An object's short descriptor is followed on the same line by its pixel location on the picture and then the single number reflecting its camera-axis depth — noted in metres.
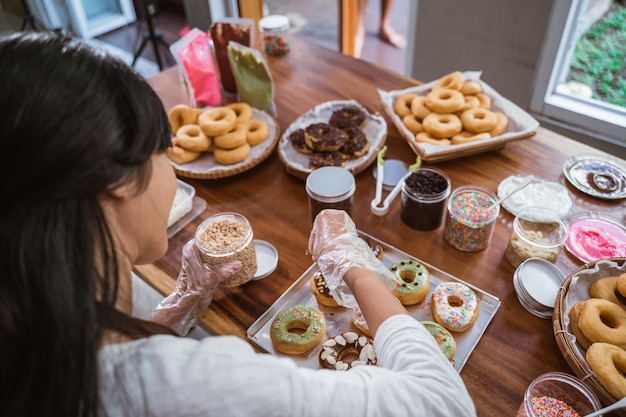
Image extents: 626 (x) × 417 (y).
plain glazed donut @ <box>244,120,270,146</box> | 1.56
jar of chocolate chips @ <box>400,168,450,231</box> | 1.22
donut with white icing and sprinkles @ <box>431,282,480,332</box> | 1.03
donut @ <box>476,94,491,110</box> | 1.59
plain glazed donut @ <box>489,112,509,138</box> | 1.50
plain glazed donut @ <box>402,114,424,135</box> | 1.55
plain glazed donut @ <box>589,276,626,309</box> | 1.01
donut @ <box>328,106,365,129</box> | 1.58
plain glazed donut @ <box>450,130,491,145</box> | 1.47
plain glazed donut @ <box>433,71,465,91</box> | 1.63
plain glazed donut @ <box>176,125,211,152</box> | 1.50
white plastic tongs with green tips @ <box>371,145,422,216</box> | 1.33
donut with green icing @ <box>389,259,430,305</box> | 1.08
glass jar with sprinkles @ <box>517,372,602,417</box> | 0.85
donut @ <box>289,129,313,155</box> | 1.51
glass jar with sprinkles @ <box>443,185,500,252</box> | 1.17
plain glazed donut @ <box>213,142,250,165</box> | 1.48
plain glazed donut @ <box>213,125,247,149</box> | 1.49
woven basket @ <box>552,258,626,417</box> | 0.86
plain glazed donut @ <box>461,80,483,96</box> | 1.62
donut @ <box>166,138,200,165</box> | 1.50
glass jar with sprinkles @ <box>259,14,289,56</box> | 2.03
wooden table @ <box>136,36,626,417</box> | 0.97
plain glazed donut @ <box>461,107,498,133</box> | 1.49
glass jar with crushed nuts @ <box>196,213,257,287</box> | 1.10
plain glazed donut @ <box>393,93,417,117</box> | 1.62
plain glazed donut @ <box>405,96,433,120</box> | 1.57
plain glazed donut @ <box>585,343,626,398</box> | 0.84
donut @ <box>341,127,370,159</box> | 1.47
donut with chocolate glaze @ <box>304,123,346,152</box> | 1.47
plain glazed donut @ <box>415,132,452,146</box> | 1.47
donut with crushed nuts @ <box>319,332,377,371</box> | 0.98
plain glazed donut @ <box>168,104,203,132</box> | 1.60
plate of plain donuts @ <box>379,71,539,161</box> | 1.46
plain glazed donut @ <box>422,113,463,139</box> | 1.49
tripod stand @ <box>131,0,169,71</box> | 3.20
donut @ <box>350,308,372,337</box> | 1.04
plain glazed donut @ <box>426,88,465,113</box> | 1.53
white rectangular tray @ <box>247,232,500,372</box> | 1.02
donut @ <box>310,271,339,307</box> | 1.10
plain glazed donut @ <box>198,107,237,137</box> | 1.49
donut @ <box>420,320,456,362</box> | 0.96
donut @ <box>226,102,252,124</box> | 1.59
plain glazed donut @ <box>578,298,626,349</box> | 0.92
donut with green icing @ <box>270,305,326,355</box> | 1.01
